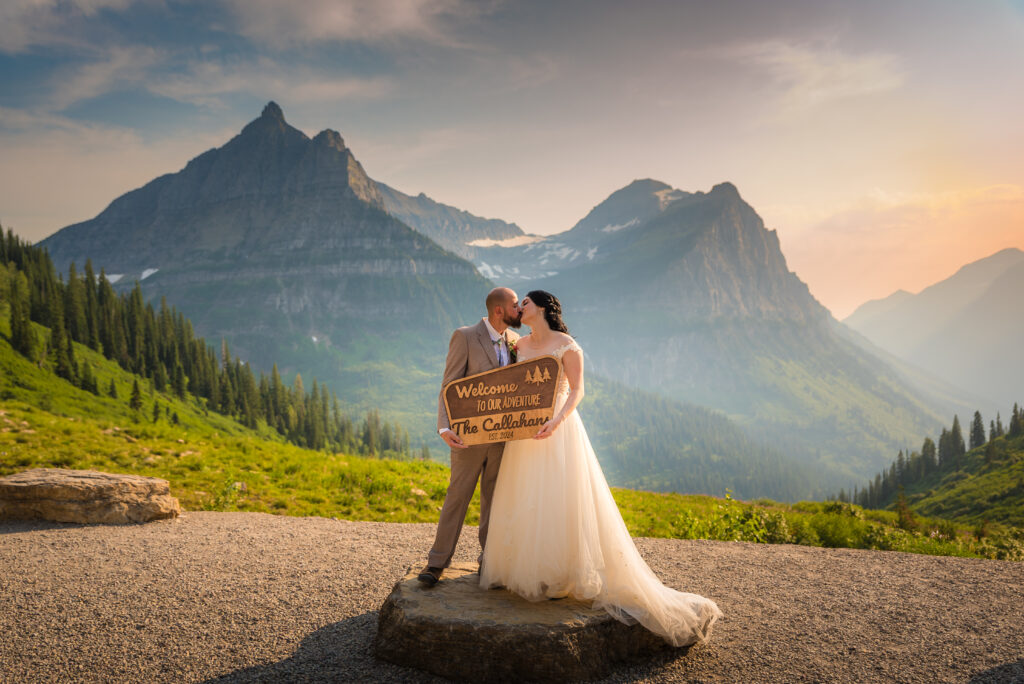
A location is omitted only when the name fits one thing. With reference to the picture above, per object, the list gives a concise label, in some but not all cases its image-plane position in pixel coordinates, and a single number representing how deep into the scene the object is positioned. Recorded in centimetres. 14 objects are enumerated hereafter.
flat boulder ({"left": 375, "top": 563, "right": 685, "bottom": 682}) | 656
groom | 785
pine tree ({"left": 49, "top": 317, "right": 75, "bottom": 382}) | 6444
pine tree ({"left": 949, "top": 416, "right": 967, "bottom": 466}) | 16650
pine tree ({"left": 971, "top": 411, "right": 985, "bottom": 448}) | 17225
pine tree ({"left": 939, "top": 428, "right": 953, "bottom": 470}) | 16838
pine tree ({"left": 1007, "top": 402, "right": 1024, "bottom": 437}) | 15462
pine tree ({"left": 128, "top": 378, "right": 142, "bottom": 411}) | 6829
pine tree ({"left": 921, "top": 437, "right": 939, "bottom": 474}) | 16962
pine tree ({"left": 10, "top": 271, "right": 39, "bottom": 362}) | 6206
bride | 723
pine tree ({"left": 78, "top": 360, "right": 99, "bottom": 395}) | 6538
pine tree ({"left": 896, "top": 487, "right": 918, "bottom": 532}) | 1958
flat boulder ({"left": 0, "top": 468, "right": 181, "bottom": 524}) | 1298
